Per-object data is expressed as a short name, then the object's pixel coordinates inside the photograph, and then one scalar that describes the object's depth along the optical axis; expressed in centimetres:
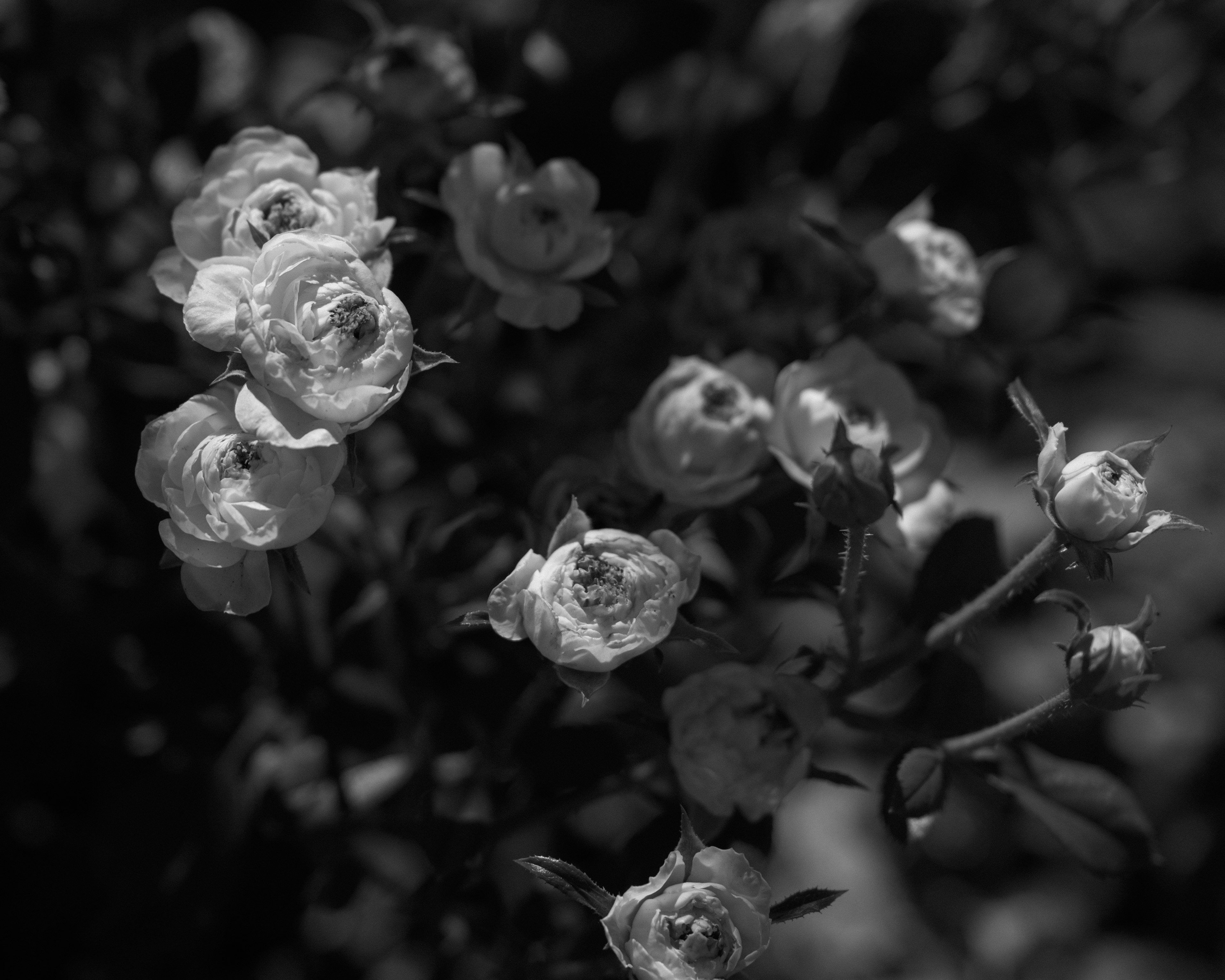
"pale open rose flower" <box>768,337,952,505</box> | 73
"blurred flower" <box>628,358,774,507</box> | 72
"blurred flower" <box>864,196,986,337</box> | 76
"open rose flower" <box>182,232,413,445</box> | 66
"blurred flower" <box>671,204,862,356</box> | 81
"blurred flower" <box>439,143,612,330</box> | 72
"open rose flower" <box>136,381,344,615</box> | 66
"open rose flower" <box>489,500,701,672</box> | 67
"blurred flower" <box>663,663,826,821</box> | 70
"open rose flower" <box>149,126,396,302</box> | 69
